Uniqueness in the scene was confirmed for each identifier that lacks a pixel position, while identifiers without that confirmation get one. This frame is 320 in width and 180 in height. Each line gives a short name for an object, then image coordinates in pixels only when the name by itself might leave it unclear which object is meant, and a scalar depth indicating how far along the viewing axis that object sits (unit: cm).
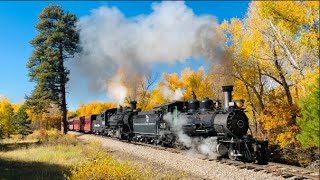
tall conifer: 3588
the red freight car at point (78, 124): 5459
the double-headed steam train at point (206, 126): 1623
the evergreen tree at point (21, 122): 4797
